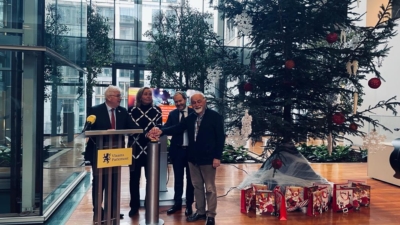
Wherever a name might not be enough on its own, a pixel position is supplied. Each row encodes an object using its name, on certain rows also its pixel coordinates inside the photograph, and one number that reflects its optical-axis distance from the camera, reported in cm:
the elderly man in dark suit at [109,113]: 348
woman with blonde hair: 400
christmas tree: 431
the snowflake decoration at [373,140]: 417
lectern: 280
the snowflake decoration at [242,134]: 396
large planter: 350
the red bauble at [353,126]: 430
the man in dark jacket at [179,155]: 416
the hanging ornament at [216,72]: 488
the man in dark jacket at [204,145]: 360
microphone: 270
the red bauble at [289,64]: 400
